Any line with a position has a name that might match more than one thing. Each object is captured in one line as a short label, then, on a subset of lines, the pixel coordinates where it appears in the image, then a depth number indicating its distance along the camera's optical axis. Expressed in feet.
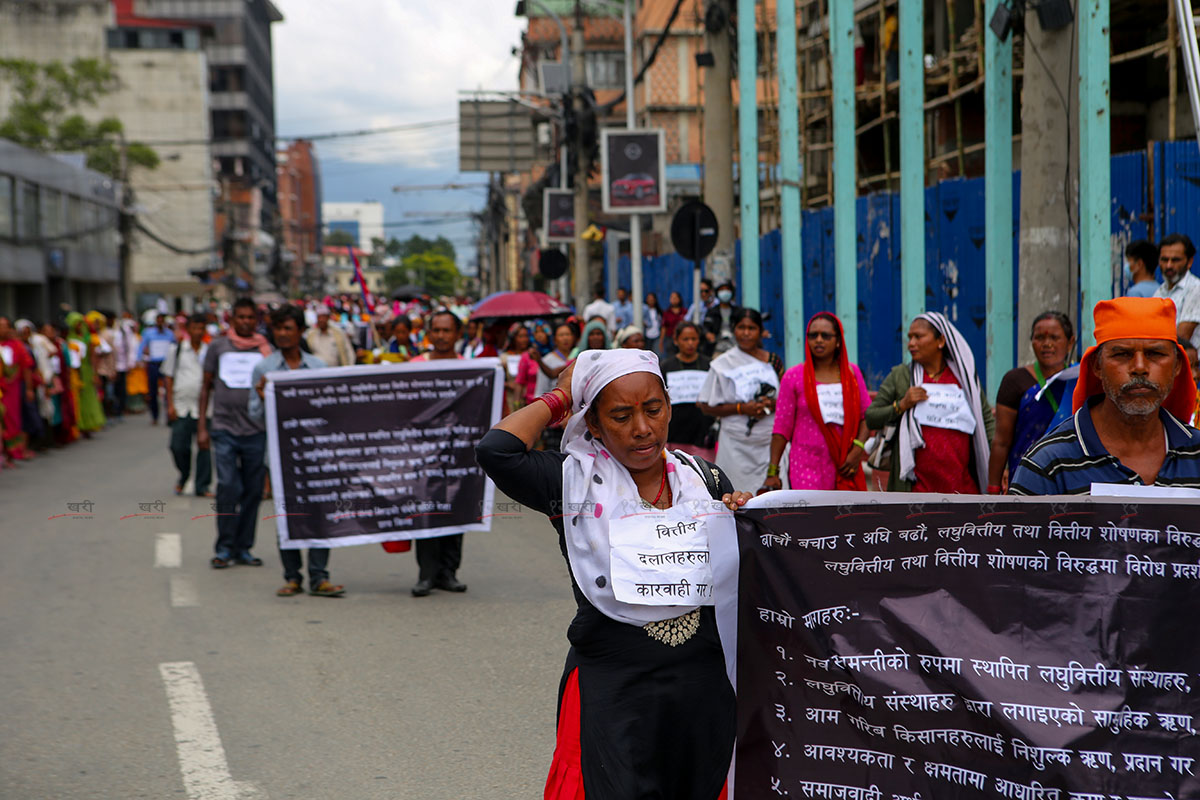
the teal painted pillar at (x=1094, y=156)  27.63
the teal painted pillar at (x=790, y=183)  47.06
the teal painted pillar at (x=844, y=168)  44.09
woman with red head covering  24.85
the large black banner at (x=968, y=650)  9.70
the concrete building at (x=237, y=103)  350.02
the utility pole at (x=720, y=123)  54.19
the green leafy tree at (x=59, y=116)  177.78
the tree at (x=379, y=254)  501.19
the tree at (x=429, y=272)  456.45
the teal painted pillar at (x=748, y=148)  51.67
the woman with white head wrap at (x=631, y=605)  10.43
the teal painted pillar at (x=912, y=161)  40.09
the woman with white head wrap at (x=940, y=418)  23.11
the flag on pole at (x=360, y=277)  56.13
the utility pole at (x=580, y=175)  90.48
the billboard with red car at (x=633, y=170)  66.39
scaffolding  51.21
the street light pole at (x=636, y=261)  67.56
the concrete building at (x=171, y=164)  250.16
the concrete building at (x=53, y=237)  124.47
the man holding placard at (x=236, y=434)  29.94
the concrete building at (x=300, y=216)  488.85
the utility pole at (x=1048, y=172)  28.99
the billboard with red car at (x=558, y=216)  110.93
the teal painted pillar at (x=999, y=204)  33.88
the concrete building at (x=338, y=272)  607.61
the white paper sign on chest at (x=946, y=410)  23.02
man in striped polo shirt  10.91
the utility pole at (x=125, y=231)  152.87
